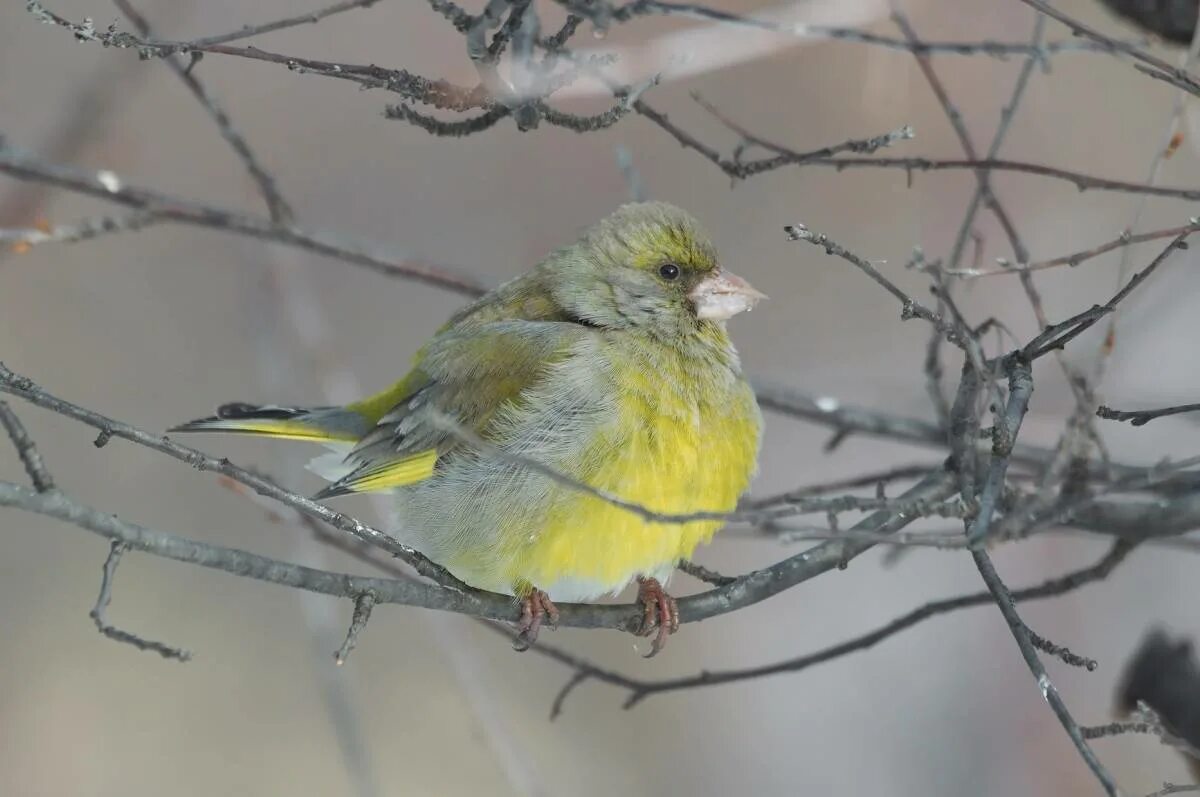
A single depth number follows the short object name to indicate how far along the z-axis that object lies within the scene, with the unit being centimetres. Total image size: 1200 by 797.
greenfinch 750
